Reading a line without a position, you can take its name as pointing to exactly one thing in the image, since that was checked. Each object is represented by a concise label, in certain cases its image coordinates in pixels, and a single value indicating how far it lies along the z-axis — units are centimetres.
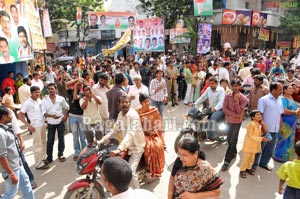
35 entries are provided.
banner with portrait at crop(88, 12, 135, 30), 2103
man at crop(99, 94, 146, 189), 372
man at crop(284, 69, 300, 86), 670
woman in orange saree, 412
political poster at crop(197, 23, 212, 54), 1258
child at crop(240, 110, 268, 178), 431
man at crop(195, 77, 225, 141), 554
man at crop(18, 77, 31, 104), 668
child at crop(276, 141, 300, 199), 280
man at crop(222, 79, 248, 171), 461
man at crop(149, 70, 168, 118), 673
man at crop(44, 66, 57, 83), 891
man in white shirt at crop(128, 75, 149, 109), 592
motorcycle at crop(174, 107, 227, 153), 552
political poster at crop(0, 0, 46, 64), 839
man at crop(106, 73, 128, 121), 484
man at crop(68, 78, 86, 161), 523
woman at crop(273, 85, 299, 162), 467
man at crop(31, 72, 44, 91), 704
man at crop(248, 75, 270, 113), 526
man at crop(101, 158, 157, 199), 193
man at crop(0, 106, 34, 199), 299
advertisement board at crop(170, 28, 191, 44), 1788
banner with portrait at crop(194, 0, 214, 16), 1392
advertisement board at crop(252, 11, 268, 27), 1948
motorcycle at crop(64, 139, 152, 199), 335
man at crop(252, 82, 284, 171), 438
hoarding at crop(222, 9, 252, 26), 1867
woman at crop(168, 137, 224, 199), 226
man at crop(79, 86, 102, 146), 492
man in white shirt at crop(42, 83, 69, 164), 489
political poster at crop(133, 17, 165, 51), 1588
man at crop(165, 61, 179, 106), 941
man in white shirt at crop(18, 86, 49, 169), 470
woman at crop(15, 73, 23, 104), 848
